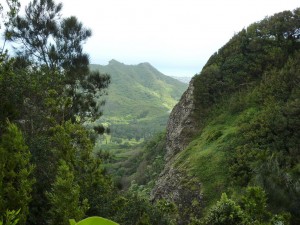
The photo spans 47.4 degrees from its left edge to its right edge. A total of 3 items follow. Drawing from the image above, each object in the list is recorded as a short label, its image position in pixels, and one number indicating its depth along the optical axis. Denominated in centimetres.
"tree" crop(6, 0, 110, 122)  1797
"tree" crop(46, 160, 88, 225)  789
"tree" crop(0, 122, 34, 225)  730
